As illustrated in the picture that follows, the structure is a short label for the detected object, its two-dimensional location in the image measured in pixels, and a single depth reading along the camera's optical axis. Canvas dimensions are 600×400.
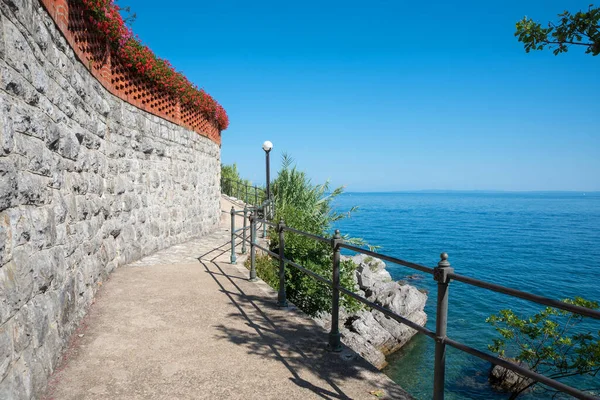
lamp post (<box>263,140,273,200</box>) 13.57
